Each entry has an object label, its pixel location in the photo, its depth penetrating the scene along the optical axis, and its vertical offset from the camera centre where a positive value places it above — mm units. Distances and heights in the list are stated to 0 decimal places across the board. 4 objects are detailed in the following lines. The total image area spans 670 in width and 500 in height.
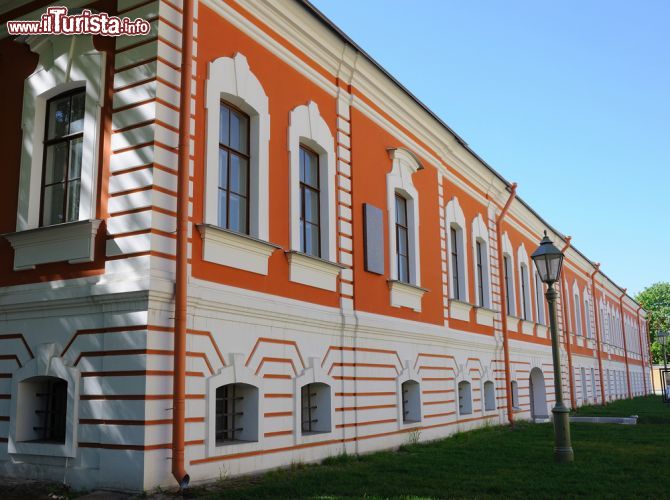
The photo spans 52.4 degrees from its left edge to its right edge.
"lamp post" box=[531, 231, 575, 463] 10323 +582
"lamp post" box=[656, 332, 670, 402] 36562 +2004
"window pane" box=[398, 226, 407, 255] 14287 +2853
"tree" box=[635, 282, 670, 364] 76312 +7655
